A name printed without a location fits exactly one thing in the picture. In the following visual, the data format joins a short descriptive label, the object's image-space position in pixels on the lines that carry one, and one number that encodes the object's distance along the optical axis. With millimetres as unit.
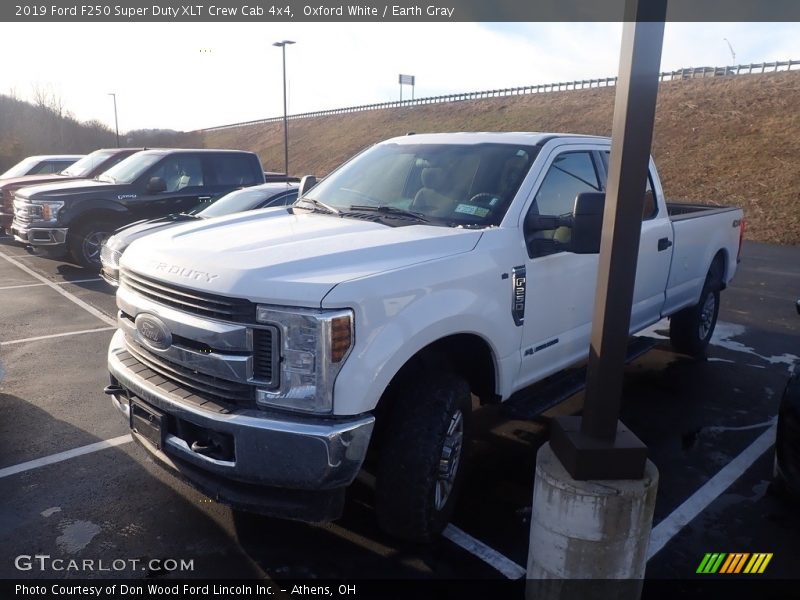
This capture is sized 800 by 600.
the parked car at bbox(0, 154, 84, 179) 14950
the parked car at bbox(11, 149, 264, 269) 9680
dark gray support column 2430
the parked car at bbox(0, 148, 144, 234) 12148
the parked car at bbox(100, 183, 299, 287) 7488
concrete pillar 2471
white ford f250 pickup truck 2592
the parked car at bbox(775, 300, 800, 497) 3342
